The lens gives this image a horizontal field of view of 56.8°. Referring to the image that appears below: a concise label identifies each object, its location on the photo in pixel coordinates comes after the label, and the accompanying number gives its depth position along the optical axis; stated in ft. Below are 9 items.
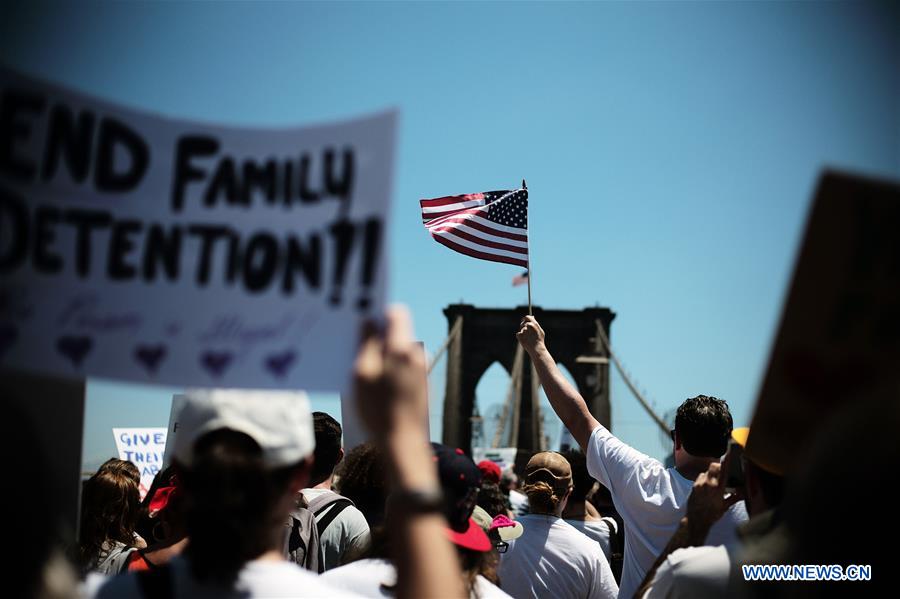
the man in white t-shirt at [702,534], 5.47
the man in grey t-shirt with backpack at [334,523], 10.23
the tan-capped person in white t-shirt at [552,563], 10.09
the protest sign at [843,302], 4.05
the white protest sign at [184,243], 4.47
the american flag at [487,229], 15.43
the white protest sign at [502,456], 42.74
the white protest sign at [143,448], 16.62
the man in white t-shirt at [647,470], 8.91
